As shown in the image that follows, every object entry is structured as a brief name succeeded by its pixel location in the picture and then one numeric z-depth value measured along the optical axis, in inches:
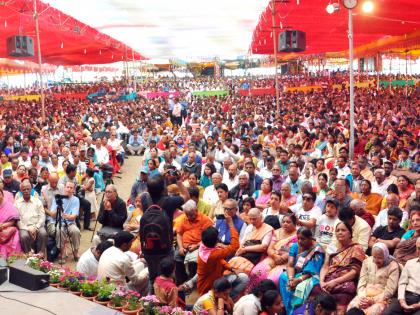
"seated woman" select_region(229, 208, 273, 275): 256.2
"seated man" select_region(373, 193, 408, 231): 268.9
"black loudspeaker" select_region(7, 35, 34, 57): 637.9
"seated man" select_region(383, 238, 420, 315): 201.8
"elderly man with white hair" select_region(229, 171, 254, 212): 353.4
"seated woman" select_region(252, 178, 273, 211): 332.5
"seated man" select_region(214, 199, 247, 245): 277.1
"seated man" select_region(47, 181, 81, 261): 335.6
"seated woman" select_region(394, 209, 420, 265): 226.5
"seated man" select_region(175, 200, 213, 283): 271.6
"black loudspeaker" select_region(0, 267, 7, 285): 215.4
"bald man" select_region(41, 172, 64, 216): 351.9
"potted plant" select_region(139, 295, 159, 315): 191.3
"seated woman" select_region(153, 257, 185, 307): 215.6
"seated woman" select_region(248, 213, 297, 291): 248.2
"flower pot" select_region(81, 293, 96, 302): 206.5
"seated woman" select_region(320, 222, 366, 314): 224.4
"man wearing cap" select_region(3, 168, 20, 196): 365.4
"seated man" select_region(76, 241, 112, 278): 248.4
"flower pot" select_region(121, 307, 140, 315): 193.5
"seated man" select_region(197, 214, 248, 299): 238.5
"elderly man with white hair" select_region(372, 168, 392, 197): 326.6
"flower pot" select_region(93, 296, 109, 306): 203.5
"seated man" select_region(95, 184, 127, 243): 299.0
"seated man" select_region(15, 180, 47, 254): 321.7
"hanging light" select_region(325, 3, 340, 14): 486.6
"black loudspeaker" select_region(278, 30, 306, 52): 633.0
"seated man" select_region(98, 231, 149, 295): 233.5
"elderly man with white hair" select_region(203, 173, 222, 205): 351.4
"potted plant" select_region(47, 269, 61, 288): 217.5
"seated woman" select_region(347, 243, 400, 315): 210.7
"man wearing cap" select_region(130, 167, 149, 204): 364.8
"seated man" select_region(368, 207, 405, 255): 244.8
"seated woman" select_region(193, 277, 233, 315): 211.3
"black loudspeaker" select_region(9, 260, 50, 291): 207.5
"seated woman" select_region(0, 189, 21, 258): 306.7
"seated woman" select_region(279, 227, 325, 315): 230.5
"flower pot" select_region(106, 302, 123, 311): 197.3
